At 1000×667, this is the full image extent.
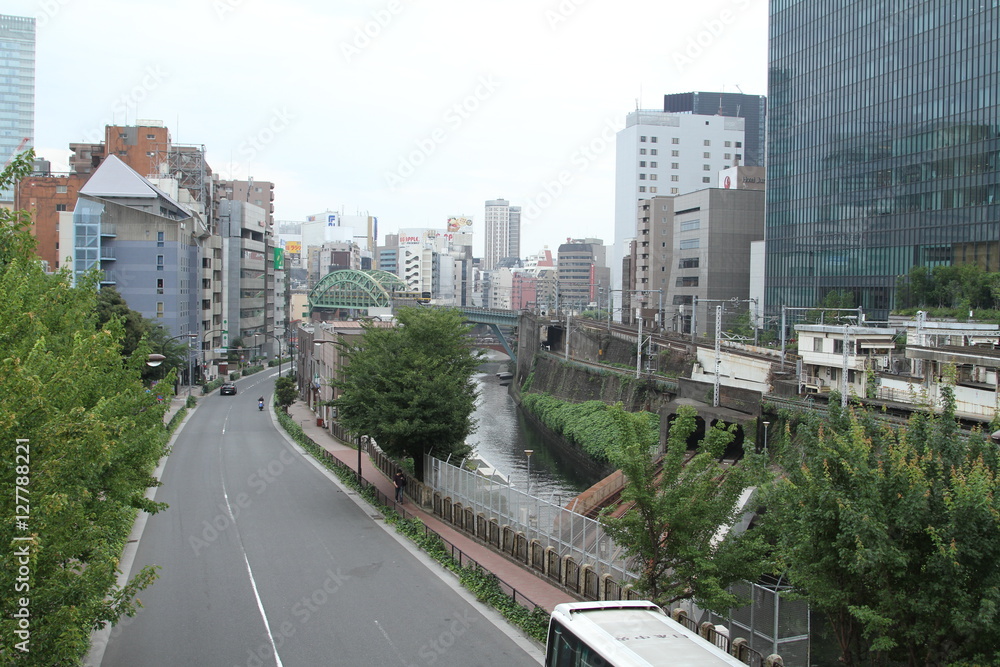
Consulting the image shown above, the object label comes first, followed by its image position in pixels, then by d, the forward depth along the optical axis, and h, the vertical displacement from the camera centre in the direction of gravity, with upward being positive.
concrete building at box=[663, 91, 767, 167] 178.62 +36.78
